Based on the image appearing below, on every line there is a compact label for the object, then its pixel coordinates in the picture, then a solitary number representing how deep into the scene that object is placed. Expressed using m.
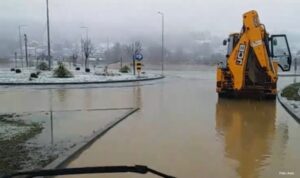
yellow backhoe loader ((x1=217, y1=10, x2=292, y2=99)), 17.14
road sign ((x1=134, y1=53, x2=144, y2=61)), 37.05
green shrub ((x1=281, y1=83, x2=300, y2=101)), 18.03
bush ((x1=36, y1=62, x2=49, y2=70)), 43.25
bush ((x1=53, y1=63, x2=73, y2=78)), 33.34
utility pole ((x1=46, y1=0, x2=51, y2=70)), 43.12
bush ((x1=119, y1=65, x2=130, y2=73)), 44.91
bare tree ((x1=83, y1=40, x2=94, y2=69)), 62.83
